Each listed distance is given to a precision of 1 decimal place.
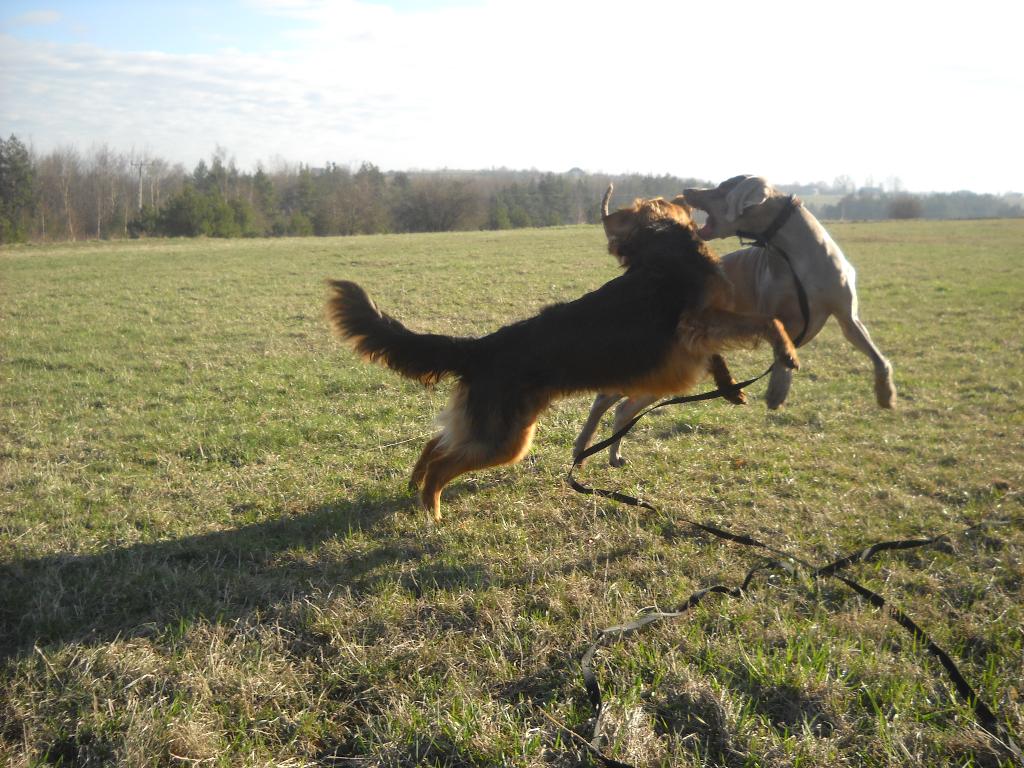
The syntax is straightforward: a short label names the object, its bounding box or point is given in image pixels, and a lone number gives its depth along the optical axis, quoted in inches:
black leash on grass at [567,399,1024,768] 101.9
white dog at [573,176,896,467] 180.2
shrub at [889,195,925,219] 2340.1
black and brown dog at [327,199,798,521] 160.1
